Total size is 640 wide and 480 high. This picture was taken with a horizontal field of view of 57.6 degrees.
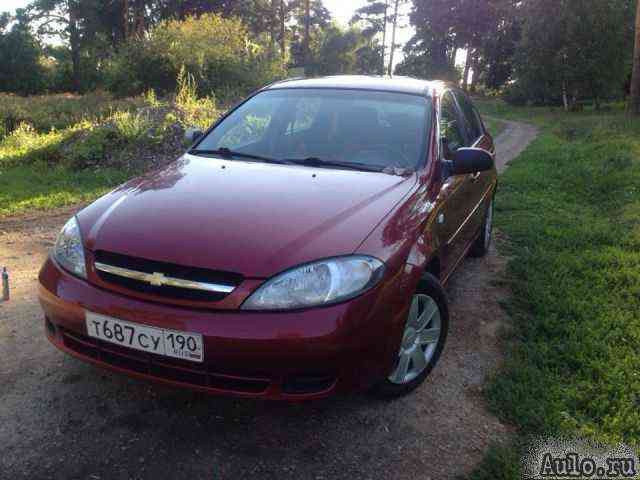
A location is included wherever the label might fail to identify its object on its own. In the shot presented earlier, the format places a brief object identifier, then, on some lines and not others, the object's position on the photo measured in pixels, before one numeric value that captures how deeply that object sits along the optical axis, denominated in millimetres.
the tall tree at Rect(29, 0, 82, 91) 39281
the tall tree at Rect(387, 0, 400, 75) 52175
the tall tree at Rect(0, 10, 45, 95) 36250
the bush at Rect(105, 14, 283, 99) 15375
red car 2381
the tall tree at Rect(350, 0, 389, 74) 52572
